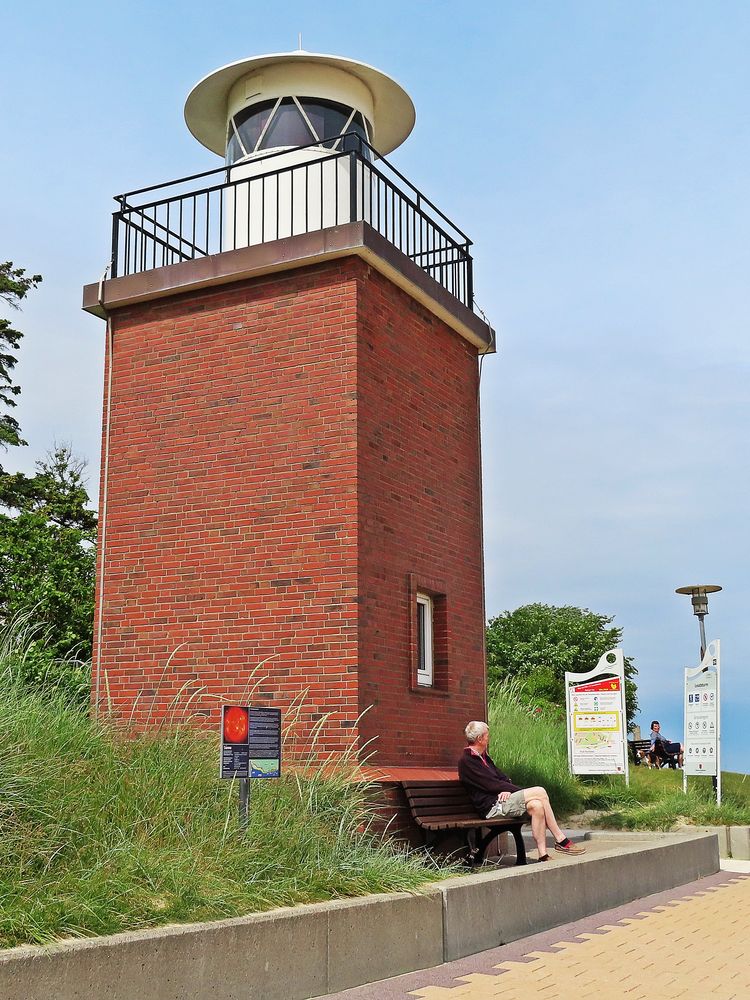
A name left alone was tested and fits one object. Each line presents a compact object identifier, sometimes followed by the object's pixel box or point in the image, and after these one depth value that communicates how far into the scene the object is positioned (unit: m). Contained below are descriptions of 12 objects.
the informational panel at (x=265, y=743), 7.14
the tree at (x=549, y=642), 37.22
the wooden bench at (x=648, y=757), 27.53
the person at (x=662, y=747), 28.02
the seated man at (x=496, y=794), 9.70
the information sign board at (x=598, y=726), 15.93
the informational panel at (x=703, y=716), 16.08
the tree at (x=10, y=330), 26.31
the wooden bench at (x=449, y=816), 9.31
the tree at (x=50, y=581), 14.26
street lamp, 18.70
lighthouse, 10.38
